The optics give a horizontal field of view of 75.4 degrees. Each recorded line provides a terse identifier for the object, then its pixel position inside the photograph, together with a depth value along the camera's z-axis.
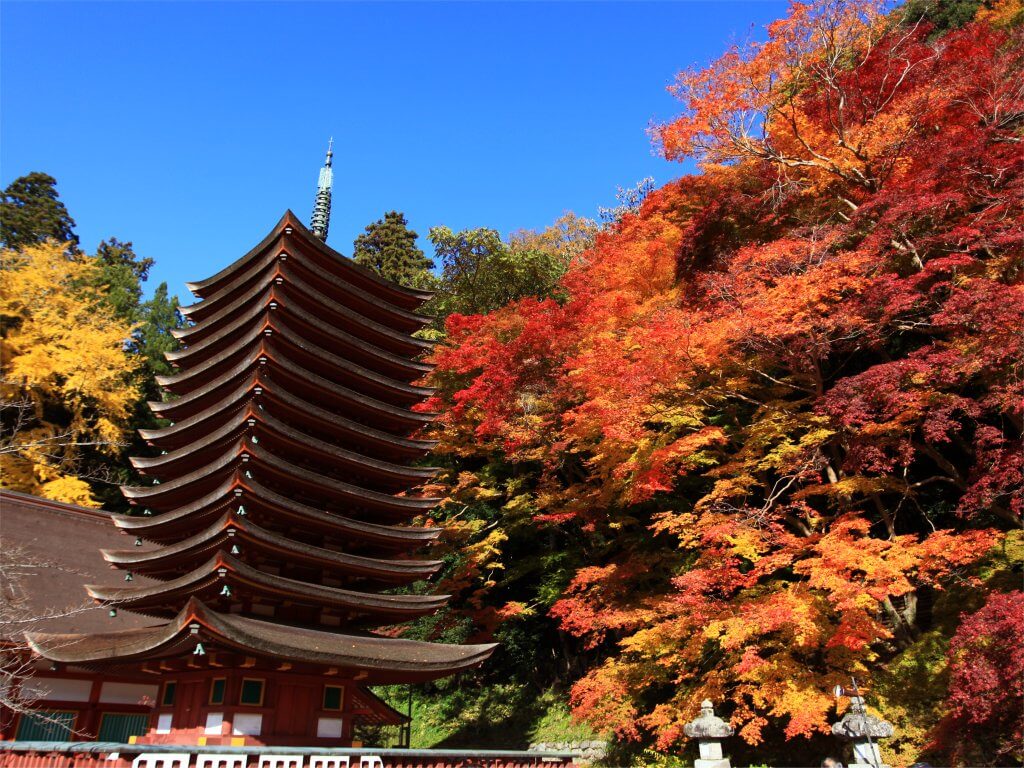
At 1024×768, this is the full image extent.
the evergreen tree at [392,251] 38.19
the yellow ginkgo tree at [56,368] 23.00
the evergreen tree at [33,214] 34.69
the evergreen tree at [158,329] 27.50
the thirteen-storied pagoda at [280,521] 11.18
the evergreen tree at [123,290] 29.20
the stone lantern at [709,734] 11.65
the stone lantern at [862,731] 10.30
